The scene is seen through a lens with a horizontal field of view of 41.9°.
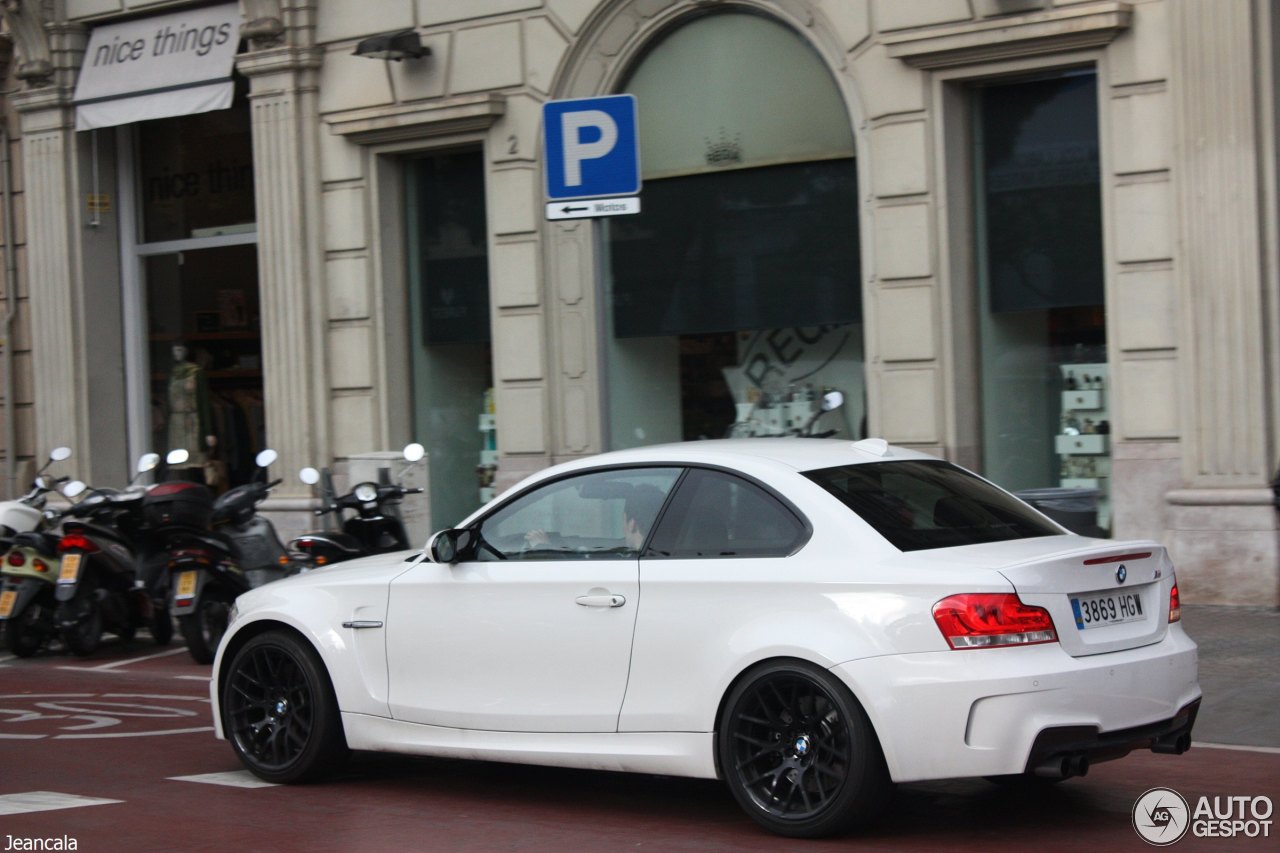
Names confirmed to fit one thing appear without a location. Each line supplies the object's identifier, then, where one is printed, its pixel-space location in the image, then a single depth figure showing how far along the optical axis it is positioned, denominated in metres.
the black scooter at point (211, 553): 11.25
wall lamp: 15.42
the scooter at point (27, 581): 11.81
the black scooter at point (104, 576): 11.65
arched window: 13.91
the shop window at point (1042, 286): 12.66
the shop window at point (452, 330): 16.20
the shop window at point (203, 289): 18.30
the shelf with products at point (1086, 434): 12.69
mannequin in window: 18.88
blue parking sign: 8.64
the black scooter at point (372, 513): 11.96
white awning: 17.34
